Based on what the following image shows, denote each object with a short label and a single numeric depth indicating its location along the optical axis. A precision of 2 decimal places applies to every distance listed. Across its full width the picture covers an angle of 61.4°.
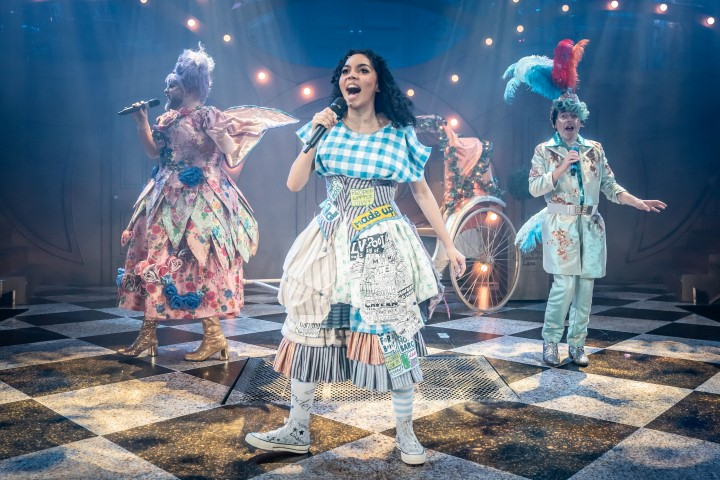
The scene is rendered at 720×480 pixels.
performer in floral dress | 2.85
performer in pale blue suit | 2.88
